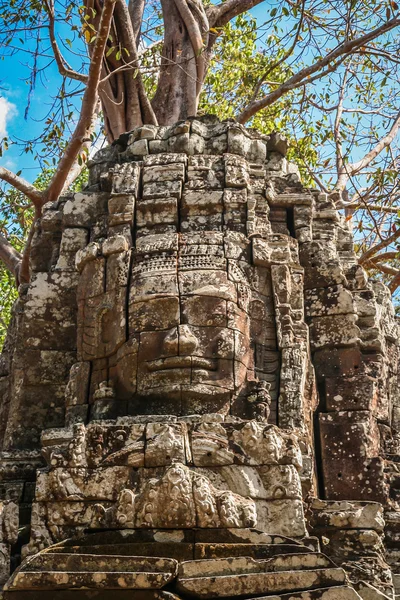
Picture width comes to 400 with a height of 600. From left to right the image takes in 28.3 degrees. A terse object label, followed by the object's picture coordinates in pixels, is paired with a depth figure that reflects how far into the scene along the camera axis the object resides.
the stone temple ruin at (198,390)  4.86
